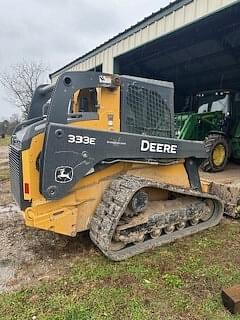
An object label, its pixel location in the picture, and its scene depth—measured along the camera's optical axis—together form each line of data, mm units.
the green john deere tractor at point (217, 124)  5088
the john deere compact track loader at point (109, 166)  2561
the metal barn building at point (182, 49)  4499
